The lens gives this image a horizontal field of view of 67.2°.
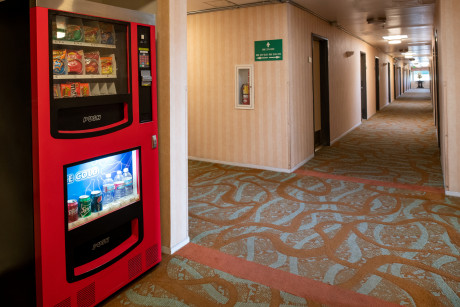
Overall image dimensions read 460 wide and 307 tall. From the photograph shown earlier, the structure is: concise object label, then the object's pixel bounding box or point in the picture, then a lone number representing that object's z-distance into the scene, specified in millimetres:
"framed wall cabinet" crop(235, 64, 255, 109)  5953
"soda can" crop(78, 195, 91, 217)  2090
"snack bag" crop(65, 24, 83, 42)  1974
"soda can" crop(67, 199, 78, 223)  2006
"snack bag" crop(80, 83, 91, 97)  2044
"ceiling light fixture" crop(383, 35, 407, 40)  10948
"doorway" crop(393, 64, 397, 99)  22472
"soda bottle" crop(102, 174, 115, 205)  2260
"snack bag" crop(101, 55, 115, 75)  2195
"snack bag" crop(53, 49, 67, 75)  1885
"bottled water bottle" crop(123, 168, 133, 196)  2378
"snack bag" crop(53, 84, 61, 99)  1907
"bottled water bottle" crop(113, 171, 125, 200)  2318
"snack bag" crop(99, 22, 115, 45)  2182
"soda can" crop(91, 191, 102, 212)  2178
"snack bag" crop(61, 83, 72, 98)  1938
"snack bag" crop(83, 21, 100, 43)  2086
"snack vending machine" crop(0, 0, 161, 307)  1816
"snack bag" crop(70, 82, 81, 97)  1983
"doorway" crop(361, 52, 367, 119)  12336
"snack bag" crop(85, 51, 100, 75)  2106
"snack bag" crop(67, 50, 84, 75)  1987
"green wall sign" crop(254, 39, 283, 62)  5598
